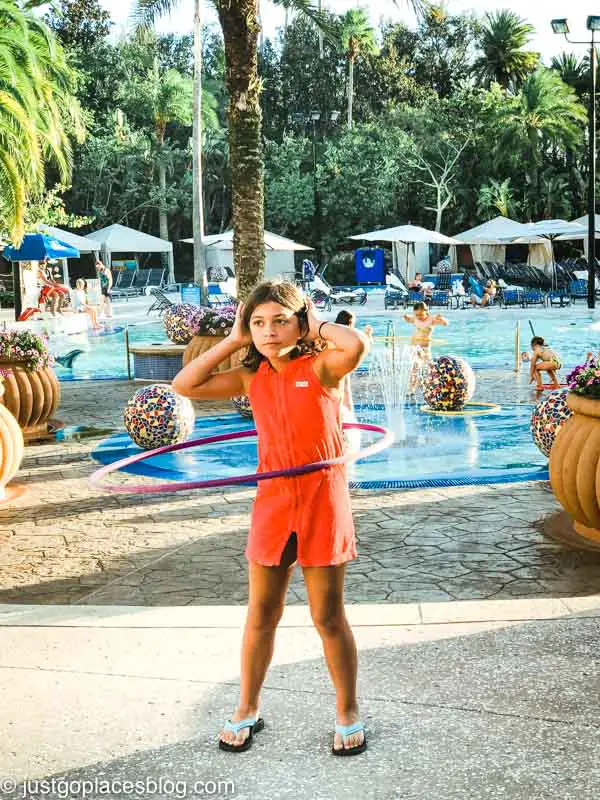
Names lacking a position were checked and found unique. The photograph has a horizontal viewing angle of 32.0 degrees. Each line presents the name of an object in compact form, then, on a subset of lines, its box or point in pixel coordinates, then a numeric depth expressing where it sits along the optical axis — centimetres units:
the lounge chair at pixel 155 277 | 4894
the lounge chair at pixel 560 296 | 3434
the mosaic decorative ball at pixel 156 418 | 1077
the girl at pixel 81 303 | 3106
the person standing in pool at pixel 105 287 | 3374
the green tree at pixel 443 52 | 6469
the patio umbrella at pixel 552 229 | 3862
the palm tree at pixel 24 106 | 1759
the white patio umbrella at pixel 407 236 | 4044
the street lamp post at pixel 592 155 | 3164
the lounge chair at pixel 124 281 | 4700
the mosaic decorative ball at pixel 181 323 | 1805
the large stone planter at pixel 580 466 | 681
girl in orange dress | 372
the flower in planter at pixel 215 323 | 1538
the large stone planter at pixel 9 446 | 839
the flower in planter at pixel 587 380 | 702
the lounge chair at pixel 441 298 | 3519
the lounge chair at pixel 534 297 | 3412
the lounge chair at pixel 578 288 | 3521
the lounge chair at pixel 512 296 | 3403
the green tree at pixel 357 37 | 5893
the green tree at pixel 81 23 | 5475
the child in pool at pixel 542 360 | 1571
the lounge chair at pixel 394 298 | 3406
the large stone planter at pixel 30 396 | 1163
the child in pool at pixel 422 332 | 1622
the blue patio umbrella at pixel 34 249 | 3102
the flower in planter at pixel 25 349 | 1166
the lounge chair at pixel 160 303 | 3037
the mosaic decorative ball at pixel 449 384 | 1345
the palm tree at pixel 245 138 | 1520
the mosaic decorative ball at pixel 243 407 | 1316
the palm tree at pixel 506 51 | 6078
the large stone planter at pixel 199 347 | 1537
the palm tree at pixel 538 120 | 5112
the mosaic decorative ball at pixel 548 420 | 959
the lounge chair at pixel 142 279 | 4862
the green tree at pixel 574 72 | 5922
